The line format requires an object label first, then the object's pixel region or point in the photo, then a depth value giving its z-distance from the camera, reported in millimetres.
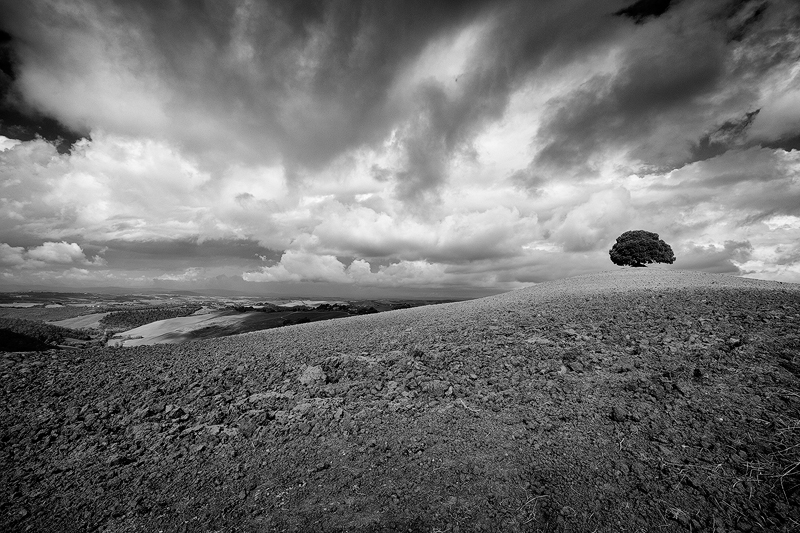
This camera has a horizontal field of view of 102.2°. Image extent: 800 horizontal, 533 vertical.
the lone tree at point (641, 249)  43406
